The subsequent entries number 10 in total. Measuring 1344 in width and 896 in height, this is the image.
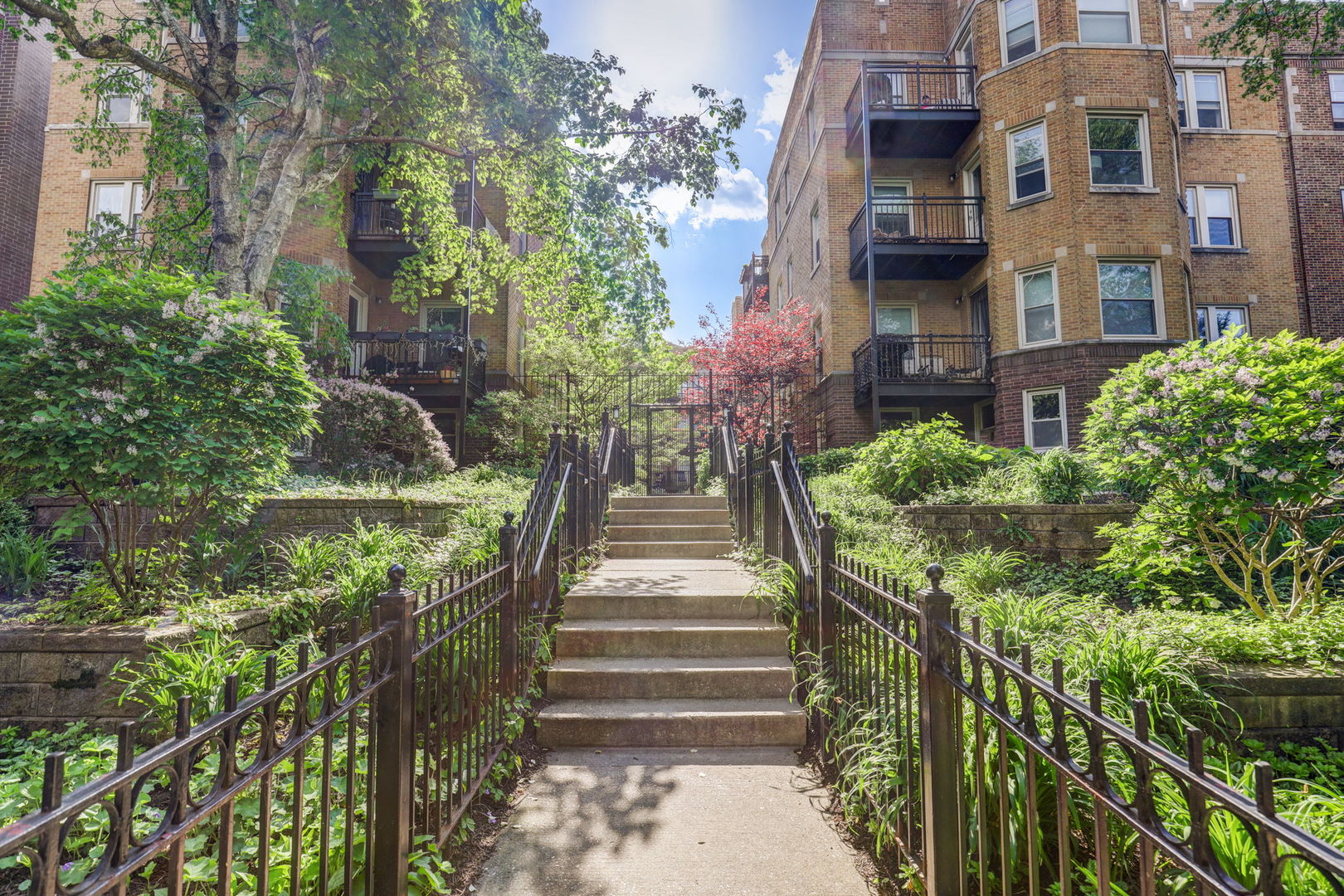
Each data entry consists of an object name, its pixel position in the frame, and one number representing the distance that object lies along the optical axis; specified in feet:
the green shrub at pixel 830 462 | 38.09
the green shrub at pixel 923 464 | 25.17
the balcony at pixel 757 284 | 80.48
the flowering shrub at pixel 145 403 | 12.35
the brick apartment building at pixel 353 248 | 44.27
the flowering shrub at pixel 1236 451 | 13.57
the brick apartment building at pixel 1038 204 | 39.47
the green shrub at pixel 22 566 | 15.87
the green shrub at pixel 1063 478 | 22.17
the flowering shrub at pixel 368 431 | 33.04
